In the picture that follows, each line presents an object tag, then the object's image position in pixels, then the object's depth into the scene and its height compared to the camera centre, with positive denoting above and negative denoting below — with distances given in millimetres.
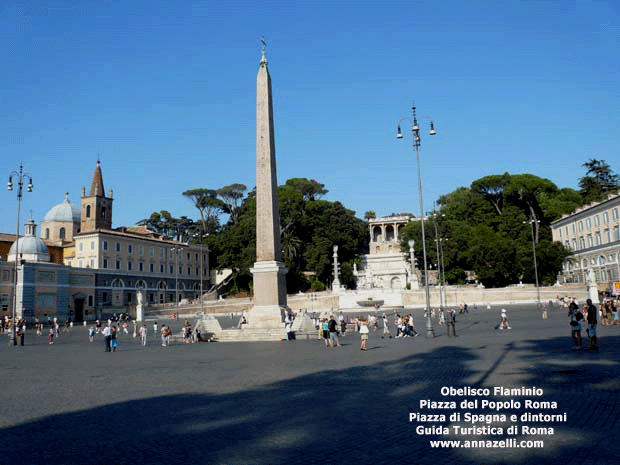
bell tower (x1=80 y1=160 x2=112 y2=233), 70000 +13637
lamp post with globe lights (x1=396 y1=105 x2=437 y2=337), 22030 +6426
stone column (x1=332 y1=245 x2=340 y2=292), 61747 +2564
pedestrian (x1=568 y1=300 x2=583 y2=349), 14891 -796
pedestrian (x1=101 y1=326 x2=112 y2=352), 22500 -813
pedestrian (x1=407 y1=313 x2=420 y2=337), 24456 -1090
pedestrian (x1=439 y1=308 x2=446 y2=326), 32984 -1012
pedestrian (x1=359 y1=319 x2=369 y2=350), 17766 -805
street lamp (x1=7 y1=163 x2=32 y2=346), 27828 +6632
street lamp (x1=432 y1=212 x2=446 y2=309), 52156 +2819
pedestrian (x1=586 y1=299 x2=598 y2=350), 14492 -760
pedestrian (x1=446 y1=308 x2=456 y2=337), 21380 -917
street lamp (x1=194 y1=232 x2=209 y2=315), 81200 +11459
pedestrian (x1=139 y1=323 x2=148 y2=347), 25627 -893
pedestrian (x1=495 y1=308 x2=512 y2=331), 25253 -1028
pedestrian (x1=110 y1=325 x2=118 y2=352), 22500 -966
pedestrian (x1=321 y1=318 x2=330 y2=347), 19806 -863
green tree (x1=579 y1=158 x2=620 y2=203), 78938 +16508
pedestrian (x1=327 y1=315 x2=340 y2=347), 19620 -828
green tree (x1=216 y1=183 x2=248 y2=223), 83438 +17002
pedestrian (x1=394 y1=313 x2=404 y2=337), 24328 -1062
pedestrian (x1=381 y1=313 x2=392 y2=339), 24656 -1291
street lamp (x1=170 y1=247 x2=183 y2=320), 55031 +55
